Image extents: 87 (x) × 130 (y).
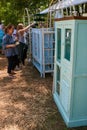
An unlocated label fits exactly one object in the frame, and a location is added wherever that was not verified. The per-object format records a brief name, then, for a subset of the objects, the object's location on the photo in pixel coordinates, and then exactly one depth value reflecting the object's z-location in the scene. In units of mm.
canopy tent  2585
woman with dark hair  2949
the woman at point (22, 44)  3487
